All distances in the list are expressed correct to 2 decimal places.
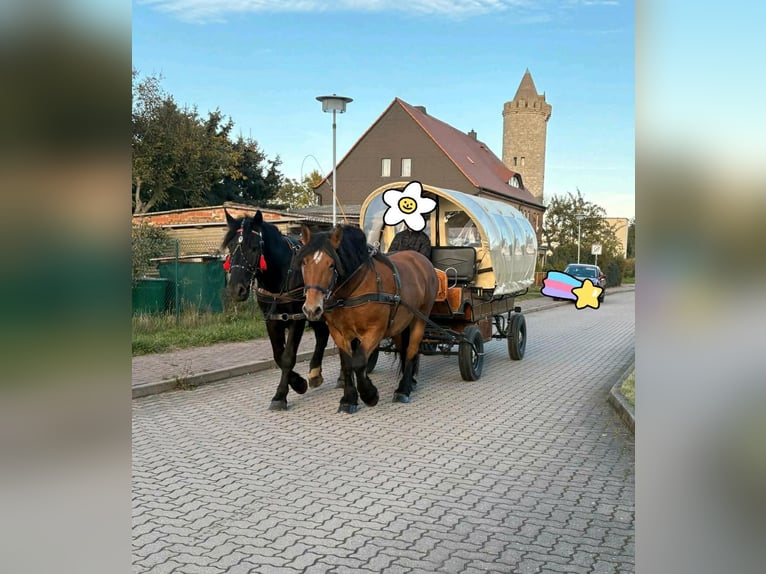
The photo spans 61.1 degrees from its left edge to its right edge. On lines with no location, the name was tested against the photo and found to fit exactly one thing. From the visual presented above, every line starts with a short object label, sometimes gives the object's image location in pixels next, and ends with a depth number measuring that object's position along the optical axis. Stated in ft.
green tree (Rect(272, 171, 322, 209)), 171.01
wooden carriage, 29.55
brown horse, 21.59
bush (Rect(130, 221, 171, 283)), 47.55
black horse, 23.09
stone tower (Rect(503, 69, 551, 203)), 209.87
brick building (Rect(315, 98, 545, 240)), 135.95
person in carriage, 31.50
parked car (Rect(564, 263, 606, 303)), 63.51
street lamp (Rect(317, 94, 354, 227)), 45.06
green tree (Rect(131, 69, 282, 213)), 80.79
